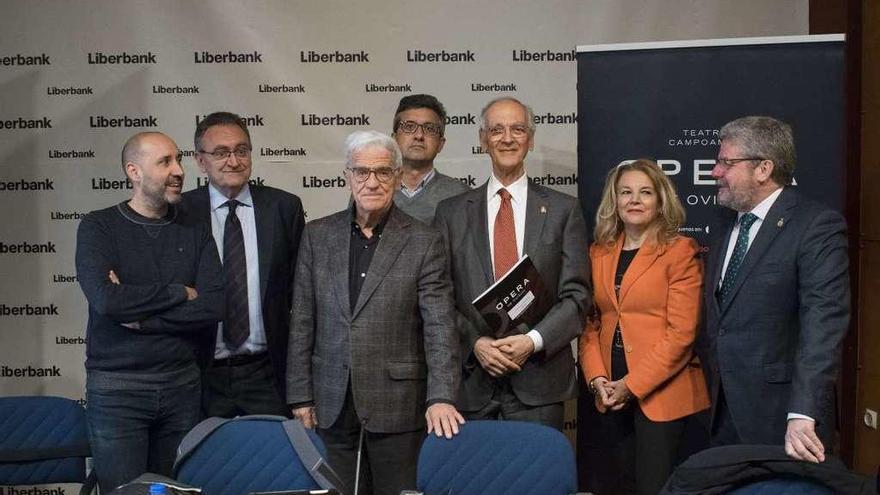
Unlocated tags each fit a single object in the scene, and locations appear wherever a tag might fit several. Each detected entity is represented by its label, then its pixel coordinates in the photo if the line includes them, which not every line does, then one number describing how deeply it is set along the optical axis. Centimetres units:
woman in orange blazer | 332
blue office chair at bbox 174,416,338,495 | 271
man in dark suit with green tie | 281
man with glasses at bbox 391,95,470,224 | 382
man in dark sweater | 311
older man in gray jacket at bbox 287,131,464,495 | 305
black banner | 377
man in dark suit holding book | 323
